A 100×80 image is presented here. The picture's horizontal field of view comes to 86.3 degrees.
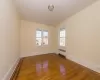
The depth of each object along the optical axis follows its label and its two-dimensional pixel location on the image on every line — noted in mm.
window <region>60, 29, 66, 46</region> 3346
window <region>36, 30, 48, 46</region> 3576
